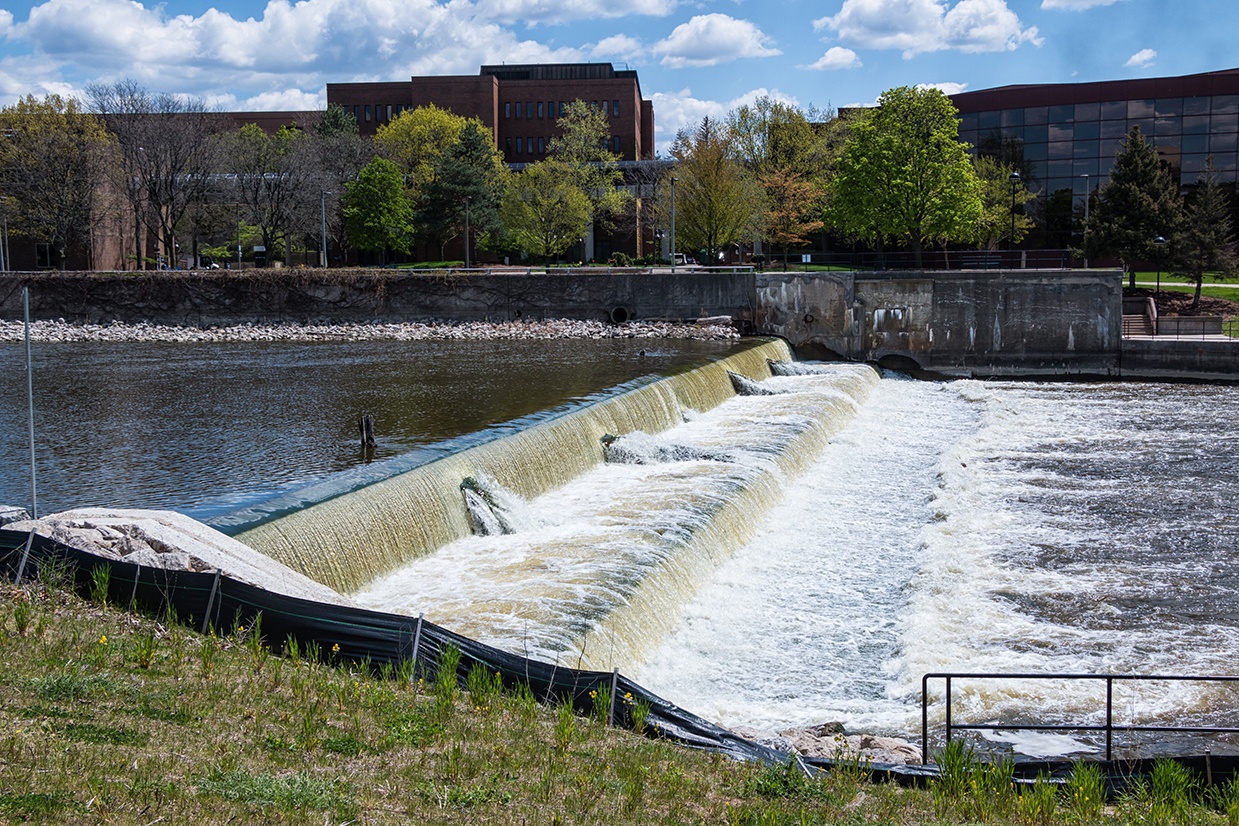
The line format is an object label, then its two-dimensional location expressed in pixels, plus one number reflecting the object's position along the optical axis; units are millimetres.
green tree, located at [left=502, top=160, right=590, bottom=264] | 63219
